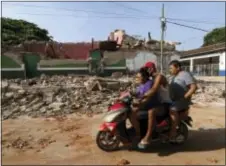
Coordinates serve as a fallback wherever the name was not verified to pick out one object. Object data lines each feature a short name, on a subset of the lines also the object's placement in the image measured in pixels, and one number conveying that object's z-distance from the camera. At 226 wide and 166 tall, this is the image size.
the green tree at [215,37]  48.21
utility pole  20.61
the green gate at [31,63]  20.72
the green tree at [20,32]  24.90
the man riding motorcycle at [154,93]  5.22
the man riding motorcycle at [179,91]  5.52
